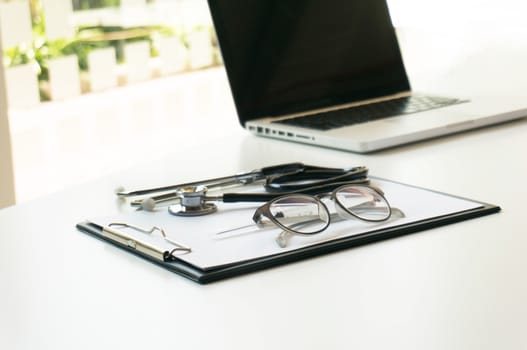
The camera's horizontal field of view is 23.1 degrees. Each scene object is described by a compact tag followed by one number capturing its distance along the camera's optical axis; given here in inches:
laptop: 64.2
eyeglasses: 46.6
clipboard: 43.7
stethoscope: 49.5
